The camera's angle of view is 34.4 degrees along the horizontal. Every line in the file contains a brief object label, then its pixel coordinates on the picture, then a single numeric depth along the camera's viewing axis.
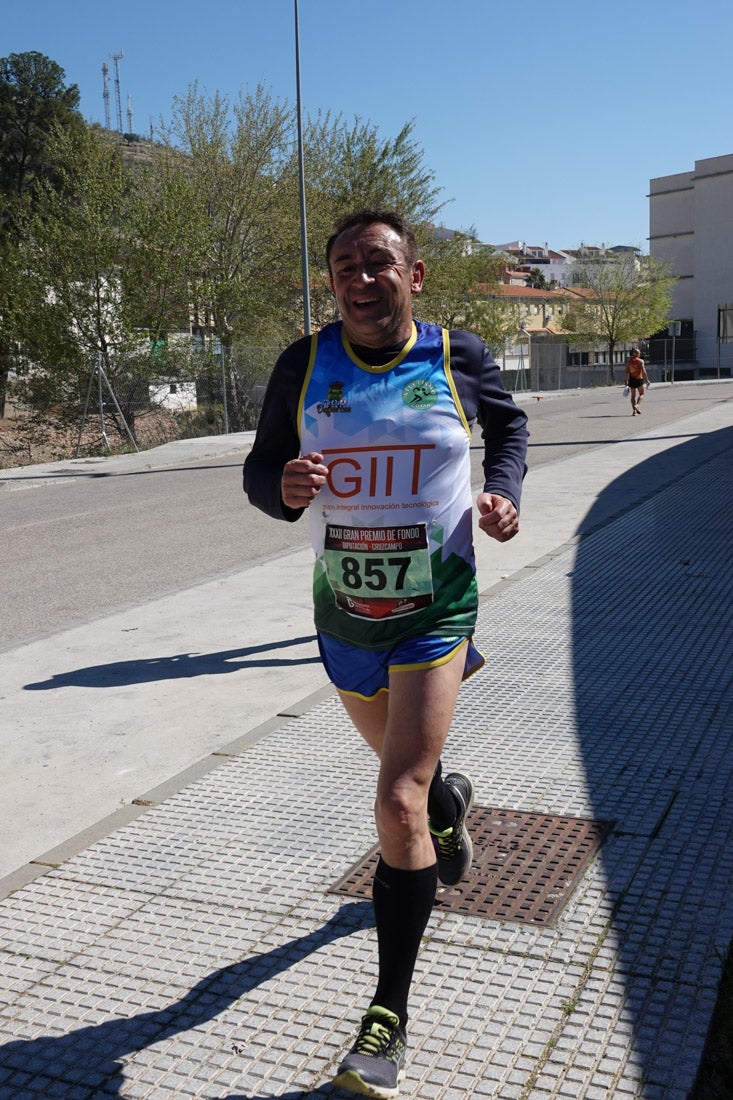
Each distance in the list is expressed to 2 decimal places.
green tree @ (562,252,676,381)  65.25
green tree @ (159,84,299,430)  31.22
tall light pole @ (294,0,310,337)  26.16
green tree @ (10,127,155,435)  24.31
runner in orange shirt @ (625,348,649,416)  30.47
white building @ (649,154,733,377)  74.12
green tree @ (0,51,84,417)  46.34
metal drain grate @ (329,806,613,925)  3.53
